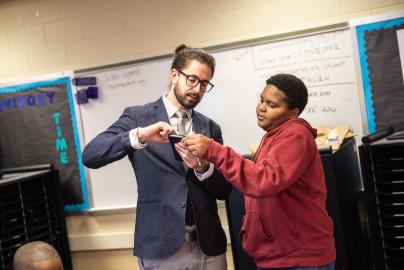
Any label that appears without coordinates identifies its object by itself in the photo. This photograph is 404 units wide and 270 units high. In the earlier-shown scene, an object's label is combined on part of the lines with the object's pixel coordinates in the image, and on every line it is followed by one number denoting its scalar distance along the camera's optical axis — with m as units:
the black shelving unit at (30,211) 2.88
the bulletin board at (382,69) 2.56
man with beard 1.77
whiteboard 2.68
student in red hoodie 1.44
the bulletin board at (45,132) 3.33
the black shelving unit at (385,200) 2.07
